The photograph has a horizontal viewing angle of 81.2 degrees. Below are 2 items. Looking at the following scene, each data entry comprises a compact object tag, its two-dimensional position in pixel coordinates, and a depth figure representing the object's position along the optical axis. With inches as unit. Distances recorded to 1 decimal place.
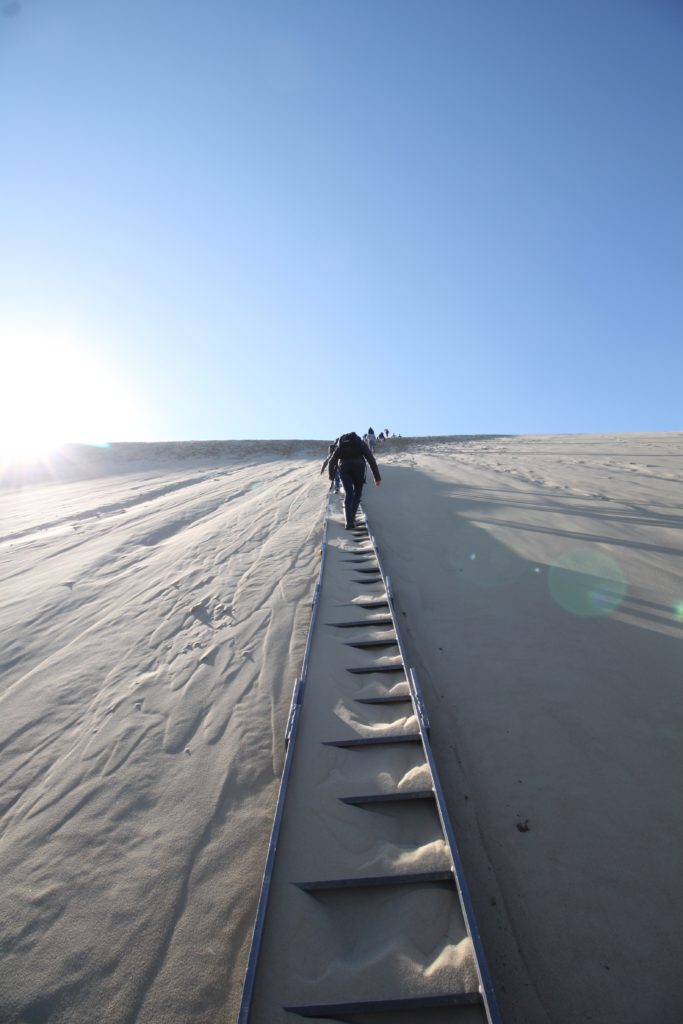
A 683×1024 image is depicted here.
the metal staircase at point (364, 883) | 53.9
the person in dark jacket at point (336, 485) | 416.5
